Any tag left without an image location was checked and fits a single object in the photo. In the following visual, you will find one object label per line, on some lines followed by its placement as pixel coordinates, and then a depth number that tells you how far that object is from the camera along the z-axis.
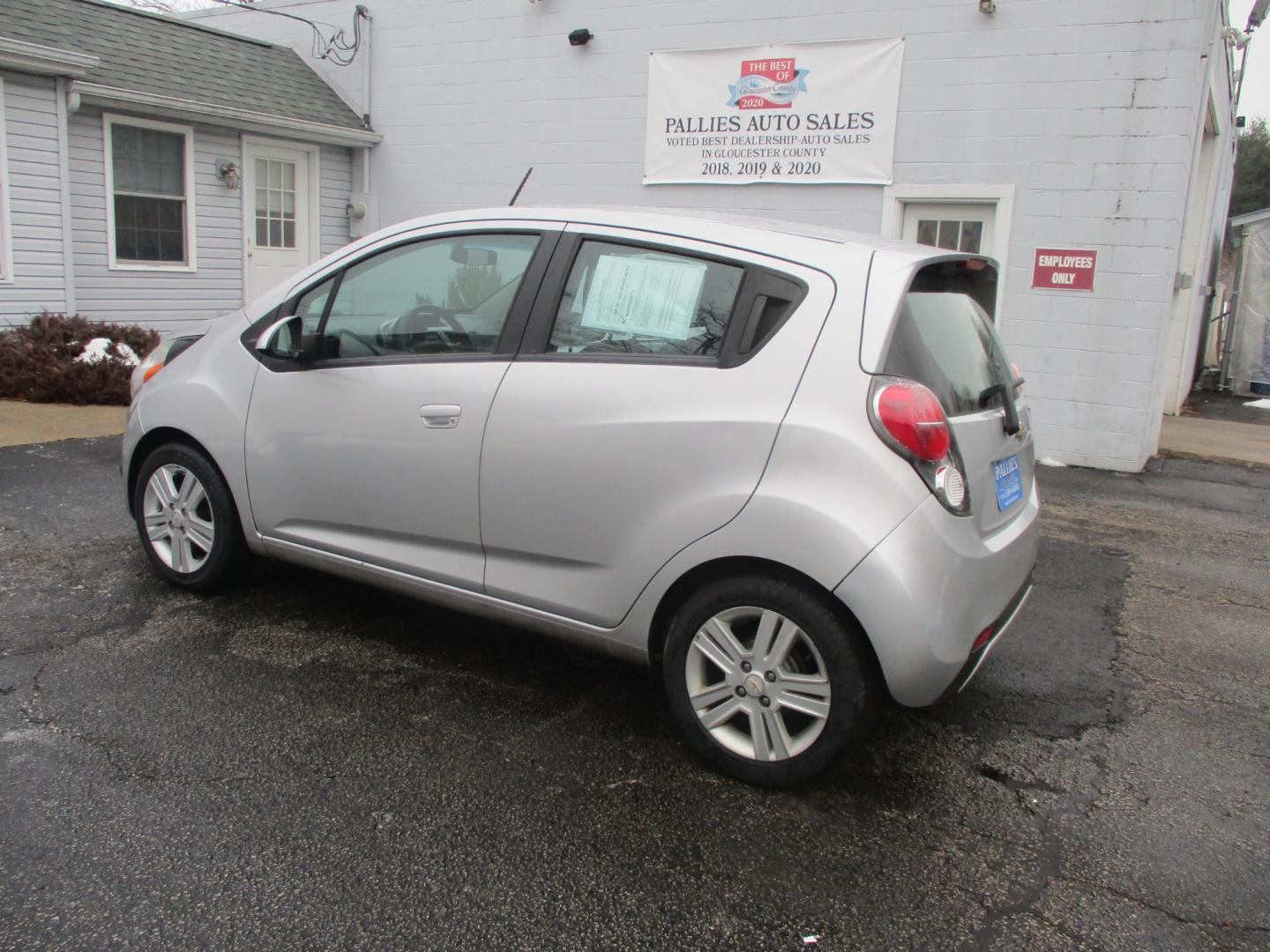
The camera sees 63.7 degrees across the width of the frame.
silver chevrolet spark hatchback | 2.81
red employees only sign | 8.73
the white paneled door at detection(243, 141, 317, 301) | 12.09
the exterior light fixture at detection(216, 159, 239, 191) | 11.55
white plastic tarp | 16.34
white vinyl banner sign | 9.51
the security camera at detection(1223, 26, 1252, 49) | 9.65
